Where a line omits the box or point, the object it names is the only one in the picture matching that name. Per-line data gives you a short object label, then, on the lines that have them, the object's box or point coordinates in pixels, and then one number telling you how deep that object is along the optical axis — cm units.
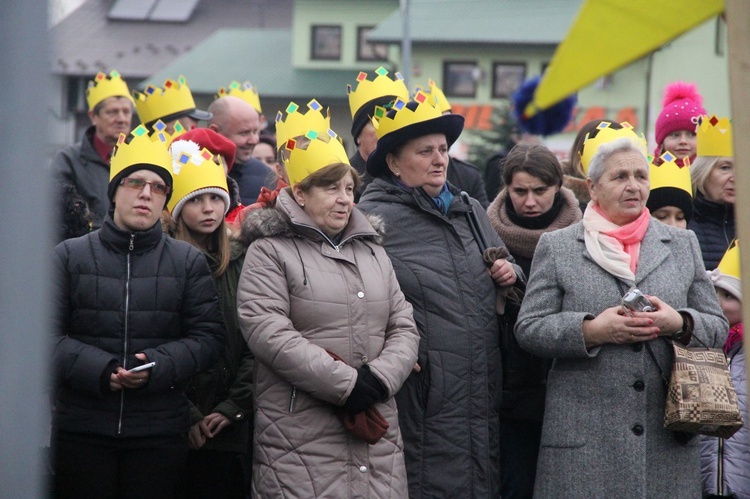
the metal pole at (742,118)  482
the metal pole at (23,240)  373
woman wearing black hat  968
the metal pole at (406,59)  3653
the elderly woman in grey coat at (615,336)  922
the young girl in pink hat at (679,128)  1341
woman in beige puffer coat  889
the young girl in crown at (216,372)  1018
